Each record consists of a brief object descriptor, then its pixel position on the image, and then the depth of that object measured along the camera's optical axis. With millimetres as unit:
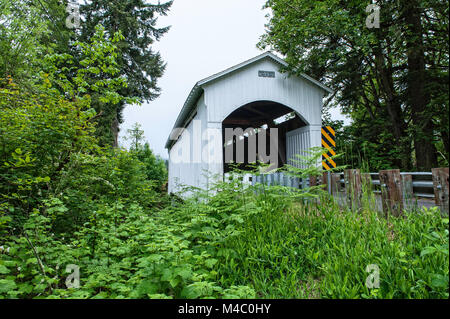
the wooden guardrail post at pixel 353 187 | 3035
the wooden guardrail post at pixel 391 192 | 2580
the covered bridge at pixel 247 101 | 7039
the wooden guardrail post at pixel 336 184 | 3500
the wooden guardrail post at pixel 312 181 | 4234
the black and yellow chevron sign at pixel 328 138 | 7057
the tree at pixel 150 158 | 19519
